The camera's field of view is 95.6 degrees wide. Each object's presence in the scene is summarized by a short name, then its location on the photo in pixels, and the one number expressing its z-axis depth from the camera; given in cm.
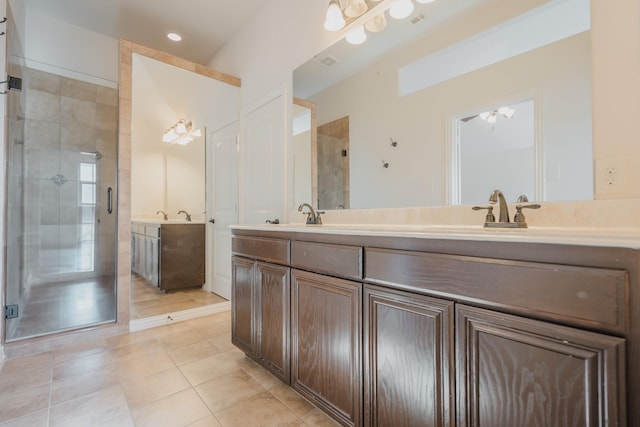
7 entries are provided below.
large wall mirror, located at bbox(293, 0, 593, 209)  112
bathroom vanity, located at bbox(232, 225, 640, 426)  64
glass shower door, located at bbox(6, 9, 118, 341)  244
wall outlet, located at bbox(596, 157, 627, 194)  100
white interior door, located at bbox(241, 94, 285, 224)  253
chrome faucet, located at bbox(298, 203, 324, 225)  194
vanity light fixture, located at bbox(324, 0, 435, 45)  176
